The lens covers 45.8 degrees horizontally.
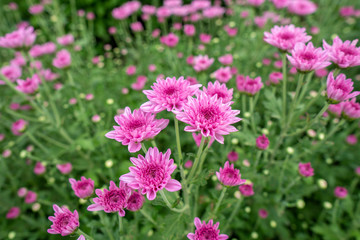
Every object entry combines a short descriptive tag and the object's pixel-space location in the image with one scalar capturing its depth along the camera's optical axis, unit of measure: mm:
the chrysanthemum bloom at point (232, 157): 516
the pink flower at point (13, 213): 581
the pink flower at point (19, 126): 597
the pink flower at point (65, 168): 565
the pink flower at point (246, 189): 471
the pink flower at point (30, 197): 575
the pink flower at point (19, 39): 558
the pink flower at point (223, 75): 531
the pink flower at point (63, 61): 622
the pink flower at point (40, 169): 588
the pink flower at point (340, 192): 532
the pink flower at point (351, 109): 450
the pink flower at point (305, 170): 486
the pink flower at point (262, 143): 464
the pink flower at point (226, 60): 593
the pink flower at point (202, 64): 556
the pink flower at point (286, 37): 445
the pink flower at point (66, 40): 782
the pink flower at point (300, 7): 787
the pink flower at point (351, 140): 621
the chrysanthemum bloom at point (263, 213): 546
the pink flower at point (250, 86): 481
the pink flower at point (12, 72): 611
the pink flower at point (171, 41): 649
